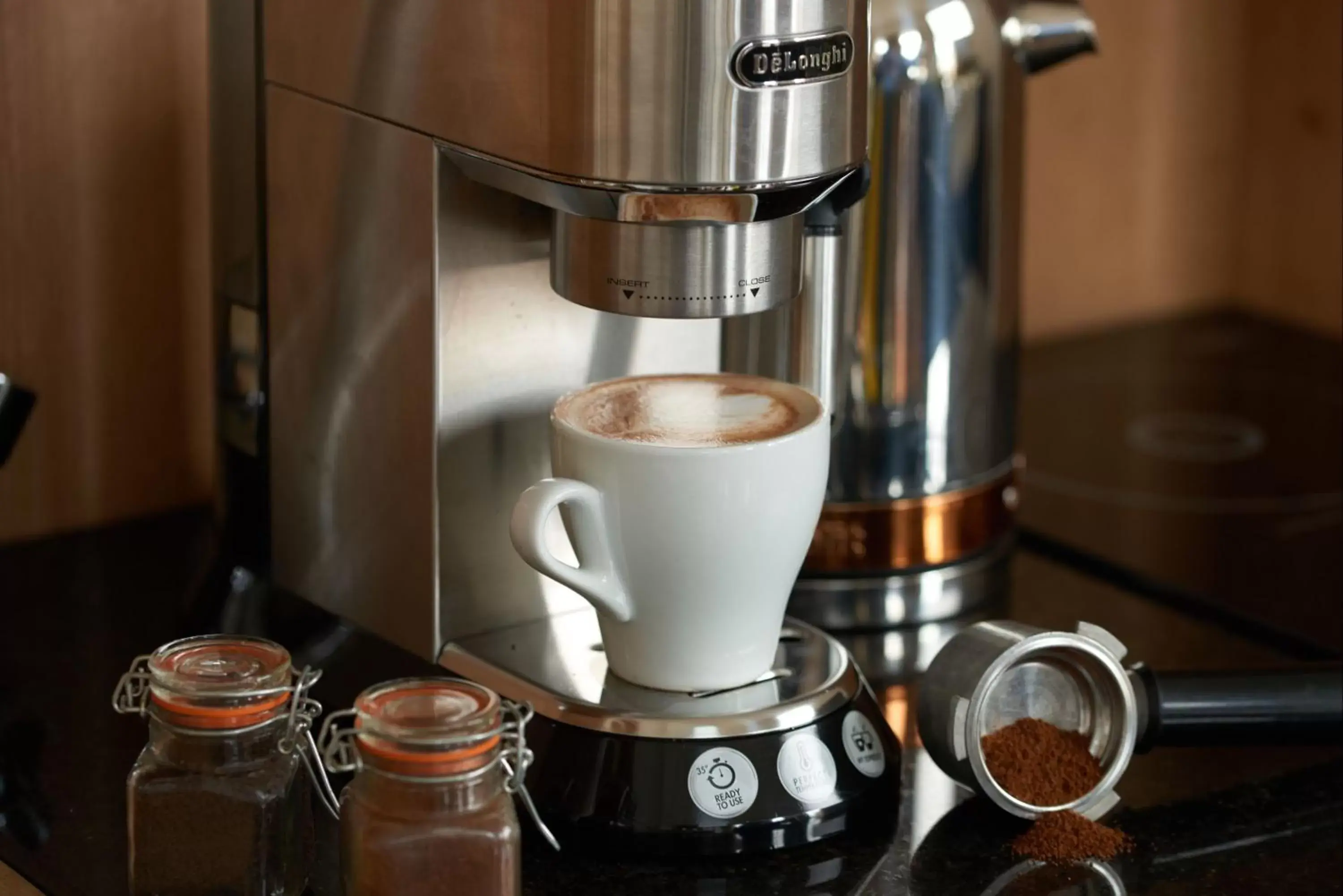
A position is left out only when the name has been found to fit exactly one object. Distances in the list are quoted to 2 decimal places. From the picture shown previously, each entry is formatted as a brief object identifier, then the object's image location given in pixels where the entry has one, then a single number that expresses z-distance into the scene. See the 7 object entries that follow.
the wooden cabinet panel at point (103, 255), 1.35
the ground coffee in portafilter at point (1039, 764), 1.17
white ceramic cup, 1.12
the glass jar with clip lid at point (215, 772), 1.09
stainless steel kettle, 1.31
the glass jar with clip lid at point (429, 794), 1.06
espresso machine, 1.10
